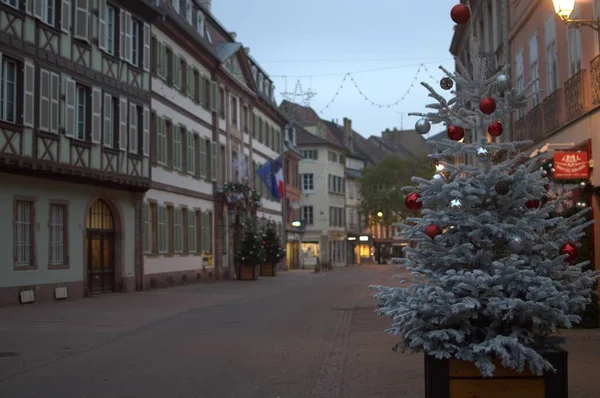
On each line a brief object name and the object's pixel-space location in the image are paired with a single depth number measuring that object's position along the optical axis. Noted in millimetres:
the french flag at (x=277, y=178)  42500
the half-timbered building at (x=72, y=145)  22562
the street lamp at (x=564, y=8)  11547
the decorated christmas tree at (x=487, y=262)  6512
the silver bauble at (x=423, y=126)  7754
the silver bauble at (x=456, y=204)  6773
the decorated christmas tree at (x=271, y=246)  44094
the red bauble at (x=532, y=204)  6953
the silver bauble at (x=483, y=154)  7062
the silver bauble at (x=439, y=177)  6977
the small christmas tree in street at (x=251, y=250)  41531
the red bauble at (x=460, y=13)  7393
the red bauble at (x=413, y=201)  7172
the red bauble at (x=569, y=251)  6871
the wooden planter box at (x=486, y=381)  6430
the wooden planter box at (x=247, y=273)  42438
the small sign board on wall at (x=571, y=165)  15922
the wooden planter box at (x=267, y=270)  48000
